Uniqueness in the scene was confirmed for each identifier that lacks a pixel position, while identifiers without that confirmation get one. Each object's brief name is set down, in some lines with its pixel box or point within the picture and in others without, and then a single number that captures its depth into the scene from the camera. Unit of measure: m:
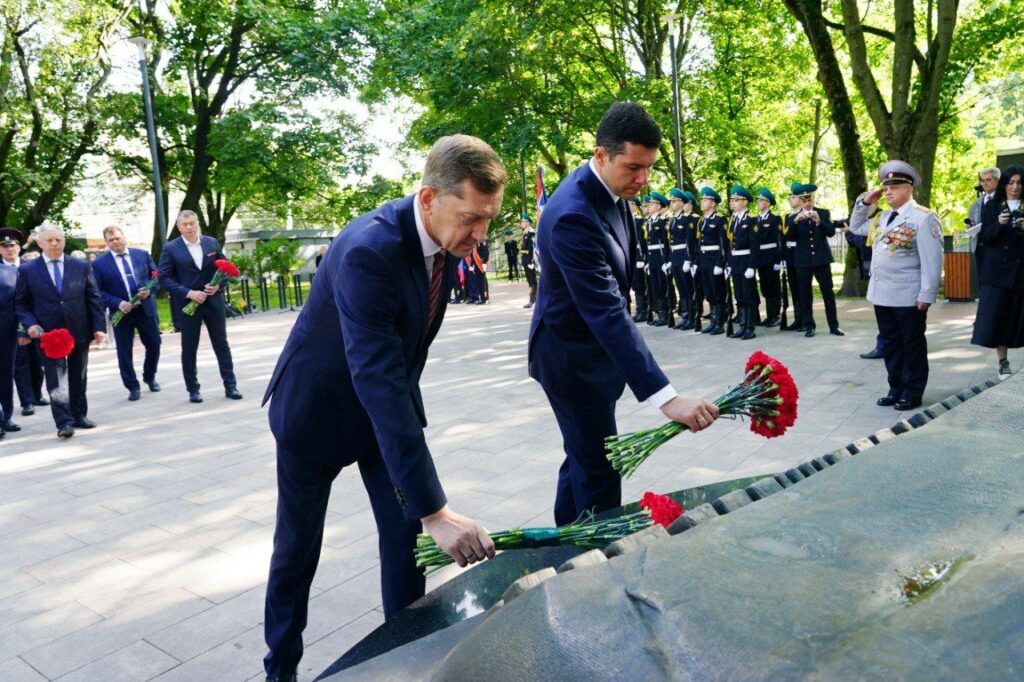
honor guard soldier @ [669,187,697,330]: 13.36
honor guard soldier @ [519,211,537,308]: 19.27
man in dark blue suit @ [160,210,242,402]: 9.09
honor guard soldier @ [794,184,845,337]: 11.62
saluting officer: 6.98
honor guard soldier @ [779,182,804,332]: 11.94
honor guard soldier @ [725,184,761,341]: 11.96
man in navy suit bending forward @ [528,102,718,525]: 3.00
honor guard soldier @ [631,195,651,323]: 14.88
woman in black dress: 7.23
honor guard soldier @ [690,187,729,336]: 12.55
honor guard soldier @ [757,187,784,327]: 12.09
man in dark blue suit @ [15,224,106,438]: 8.09
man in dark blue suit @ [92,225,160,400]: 9.89
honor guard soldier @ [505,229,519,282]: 30.00
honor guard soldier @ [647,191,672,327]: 14.23
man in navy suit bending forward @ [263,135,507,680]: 2.20
